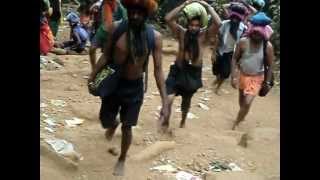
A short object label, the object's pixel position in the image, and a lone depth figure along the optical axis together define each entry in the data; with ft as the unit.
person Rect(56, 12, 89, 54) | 37.37
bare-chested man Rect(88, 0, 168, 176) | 17.04
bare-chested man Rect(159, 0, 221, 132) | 22.21
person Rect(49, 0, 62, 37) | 35.42
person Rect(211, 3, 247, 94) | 28.78
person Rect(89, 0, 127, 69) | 24.04
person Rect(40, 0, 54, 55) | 23.29
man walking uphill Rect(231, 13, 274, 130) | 22.91
